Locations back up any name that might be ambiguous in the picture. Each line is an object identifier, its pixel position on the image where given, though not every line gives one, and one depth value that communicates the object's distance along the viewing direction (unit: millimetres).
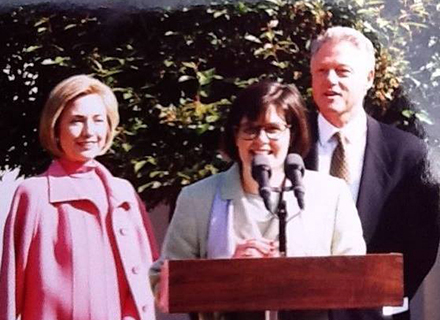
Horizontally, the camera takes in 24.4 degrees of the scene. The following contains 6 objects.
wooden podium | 2268
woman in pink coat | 2725
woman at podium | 2648
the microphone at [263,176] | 2359
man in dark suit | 2832
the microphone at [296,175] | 2420
